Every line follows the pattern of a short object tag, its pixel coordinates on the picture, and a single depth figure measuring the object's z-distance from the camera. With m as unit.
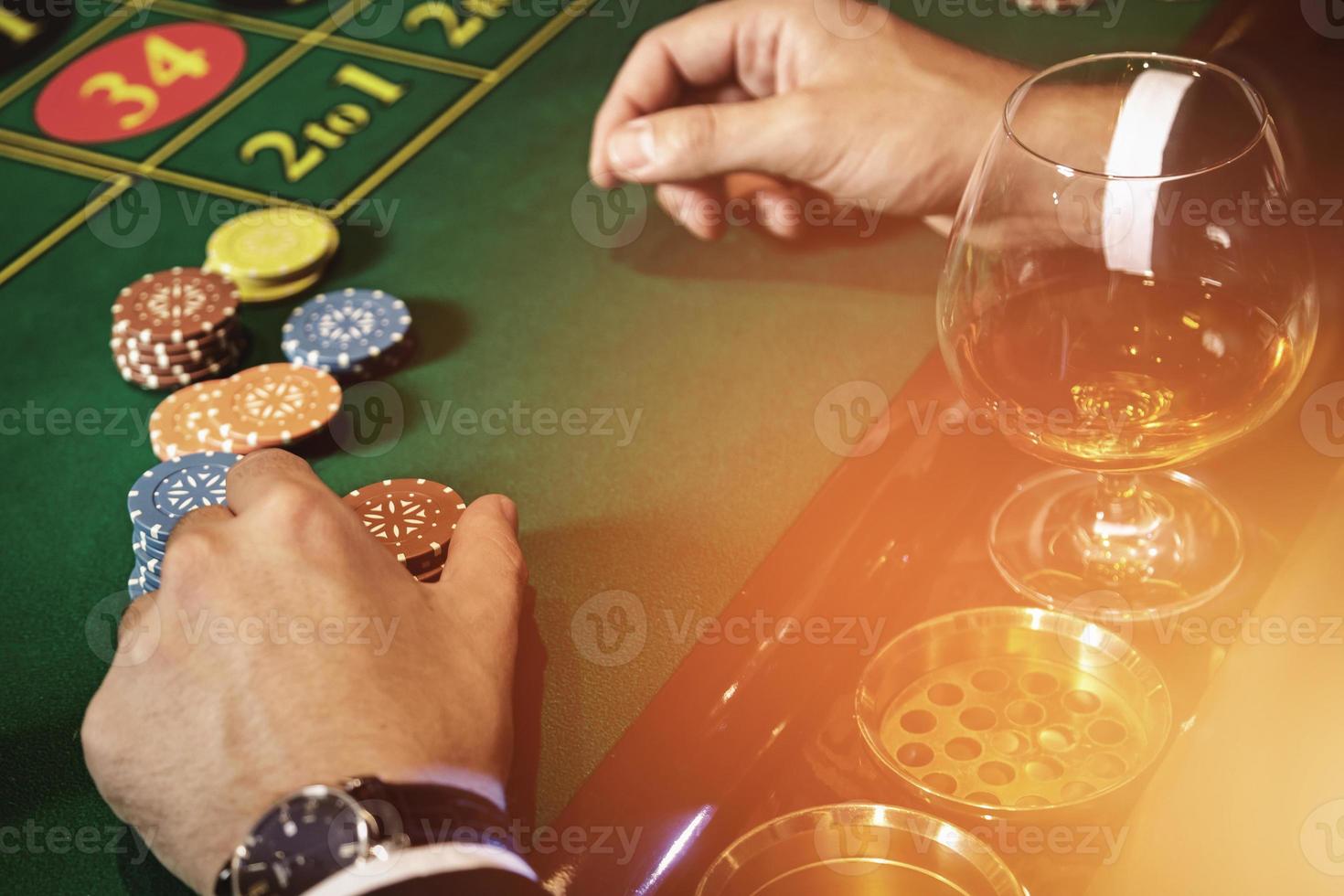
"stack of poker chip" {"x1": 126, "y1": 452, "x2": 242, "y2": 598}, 0.77
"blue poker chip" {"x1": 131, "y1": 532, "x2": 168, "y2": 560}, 0.77
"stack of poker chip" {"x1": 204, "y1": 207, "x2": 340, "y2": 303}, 0.89
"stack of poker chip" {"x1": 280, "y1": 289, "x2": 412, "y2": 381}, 0.85
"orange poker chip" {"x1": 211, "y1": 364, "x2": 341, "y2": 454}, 0.82
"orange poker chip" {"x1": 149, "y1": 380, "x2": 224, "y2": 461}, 0.82
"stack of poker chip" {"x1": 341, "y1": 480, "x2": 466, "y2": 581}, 0.76
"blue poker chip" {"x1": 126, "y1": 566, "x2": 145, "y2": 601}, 0.77
